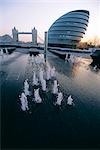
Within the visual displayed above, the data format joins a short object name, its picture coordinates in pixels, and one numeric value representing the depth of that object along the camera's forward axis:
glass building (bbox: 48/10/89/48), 80.38
